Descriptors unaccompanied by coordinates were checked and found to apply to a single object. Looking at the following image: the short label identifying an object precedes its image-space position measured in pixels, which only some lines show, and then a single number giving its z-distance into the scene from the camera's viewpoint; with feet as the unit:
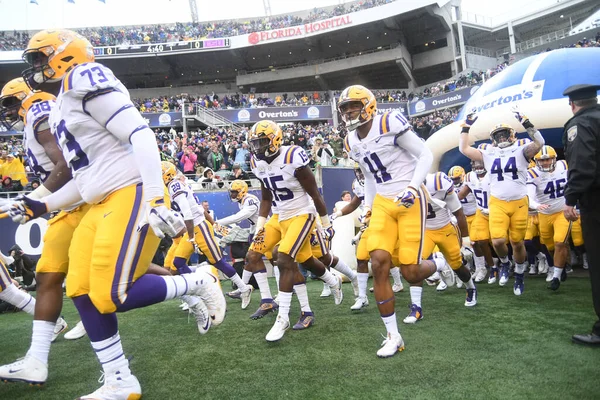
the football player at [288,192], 16.19
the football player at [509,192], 21.91
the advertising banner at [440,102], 93.56
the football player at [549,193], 24.09
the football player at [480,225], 25.46
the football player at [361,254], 18.24
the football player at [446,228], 18.65
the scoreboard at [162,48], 116.26
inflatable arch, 30.91
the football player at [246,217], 20.43
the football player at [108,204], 8.86
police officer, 12.09
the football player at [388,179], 13.01
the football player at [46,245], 10.48
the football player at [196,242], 21.94
